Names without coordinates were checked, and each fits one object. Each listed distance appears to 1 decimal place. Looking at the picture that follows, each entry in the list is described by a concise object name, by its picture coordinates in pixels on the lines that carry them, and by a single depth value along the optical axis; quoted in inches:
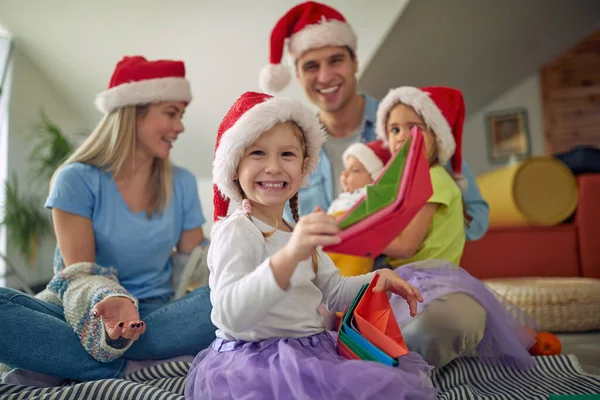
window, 148.7
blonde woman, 57.3
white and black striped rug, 50.2
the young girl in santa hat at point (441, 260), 58.1
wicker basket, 94.3
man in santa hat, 87.0
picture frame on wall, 195.8
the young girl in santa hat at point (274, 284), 36.1
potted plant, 143.8
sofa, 114.0
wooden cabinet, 192.4
